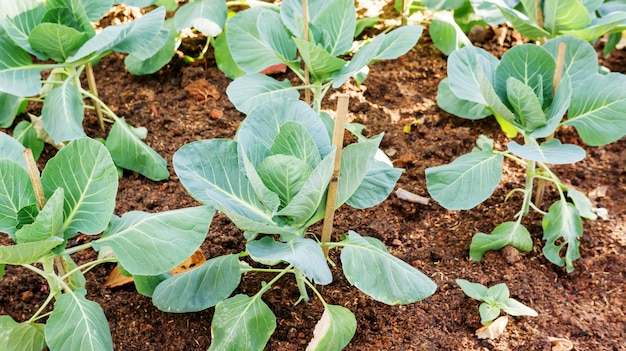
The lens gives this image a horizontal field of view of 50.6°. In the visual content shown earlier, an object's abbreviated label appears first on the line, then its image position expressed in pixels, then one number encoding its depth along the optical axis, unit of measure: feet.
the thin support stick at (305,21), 7.93
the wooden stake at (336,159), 5.97
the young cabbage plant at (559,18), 8.70
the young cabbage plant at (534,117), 7.50
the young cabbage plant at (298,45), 7.91
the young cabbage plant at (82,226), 5.95
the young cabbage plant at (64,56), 8.35
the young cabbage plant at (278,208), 5.95
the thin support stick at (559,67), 7.52
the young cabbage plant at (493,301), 7.09
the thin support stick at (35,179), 5.62
